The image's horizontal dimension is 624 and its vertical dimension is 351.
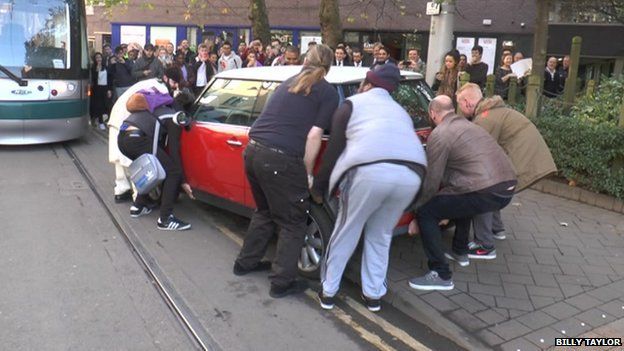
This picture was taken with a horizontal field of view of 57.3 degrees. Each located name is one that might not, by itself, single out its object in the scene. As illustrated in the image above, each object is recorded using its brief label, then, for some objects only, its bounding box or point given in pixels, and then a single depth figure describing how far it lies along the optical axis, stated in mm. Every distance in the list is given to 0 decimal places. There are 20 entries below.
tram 9094
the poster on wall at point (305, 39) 23734
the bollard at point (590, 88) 8267
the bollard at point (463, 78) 8133
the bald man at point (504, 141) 4840
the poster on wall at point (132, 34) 26000
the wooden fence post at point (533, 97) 7879
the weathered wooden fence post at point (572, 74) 8736
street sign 10961
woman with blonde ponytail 4078
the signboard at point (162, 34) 25797
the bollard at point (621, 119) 6699
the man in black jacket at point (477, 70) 9336
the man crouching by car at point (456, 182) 4320
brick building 19062
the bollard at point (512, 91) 9072
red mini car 4648
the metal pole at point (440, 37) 11133
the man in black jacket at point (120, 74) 12031
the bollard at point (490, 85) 9117
